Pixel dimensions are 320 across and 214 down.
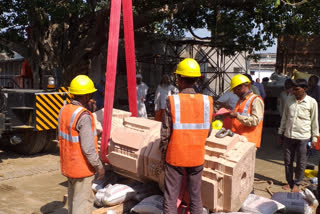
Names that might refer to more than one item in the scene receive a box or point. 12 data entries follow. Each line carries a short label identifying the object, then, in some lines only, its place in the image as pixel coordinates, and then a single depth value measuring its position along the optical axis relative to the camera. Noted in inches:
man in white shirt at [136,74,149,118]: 303.4
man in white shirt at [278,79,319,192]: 194.7
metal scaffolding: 599.2
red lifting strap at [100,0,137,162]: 160.6
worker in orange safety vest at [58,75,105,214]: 127.0
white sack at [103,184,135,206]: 157.1
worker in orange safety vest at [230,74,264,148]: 165.3
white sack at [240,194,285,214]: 150.2
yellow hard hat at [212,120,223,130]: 185.3
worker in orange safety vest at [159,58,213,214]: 121.3
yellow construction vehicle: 234.8
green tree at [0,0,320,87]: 349.7
